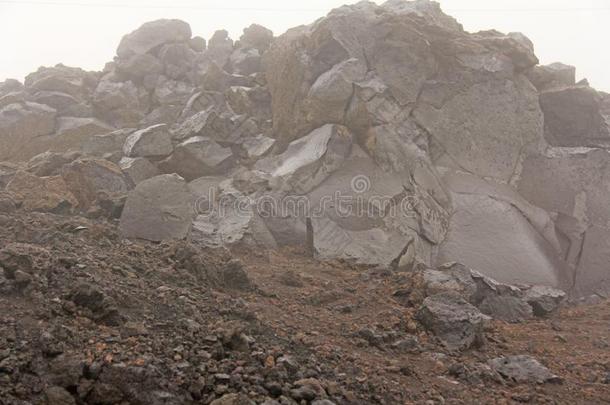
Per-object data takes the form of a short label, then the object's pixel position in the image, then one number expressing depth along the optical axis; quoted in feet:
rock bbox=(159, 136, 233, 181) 57.26
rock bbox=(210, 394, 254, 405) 18.70
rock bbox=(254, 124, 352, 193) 54.39
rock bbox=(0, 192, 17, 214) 40.01
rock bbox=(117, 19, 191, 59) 86.22
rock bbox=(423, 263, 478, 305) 37.72
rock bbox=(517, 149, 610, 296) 56.59
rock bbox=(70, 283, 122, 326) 23.90
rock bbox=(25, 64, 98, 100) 76.48
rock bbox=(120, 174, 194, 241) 42.65
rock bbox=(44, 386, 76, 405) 17.58
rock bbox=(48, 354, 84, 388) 18.61
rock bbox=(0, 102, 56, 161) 64.34
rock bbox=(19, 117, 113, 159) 64.95
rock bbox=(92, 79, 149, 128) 73.77
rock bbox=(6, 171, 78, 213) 43.96
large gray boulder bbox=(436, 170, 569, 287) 52.21
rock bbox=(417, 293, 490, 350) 31.17
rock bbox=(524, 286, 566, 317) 44.39
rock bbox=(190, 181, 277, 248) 47.11
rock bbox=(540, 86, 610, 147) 63.36
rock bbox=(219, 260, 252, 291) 34.81
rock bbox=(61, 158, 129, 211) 48.21
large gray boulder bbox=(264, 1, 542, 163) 59.88
